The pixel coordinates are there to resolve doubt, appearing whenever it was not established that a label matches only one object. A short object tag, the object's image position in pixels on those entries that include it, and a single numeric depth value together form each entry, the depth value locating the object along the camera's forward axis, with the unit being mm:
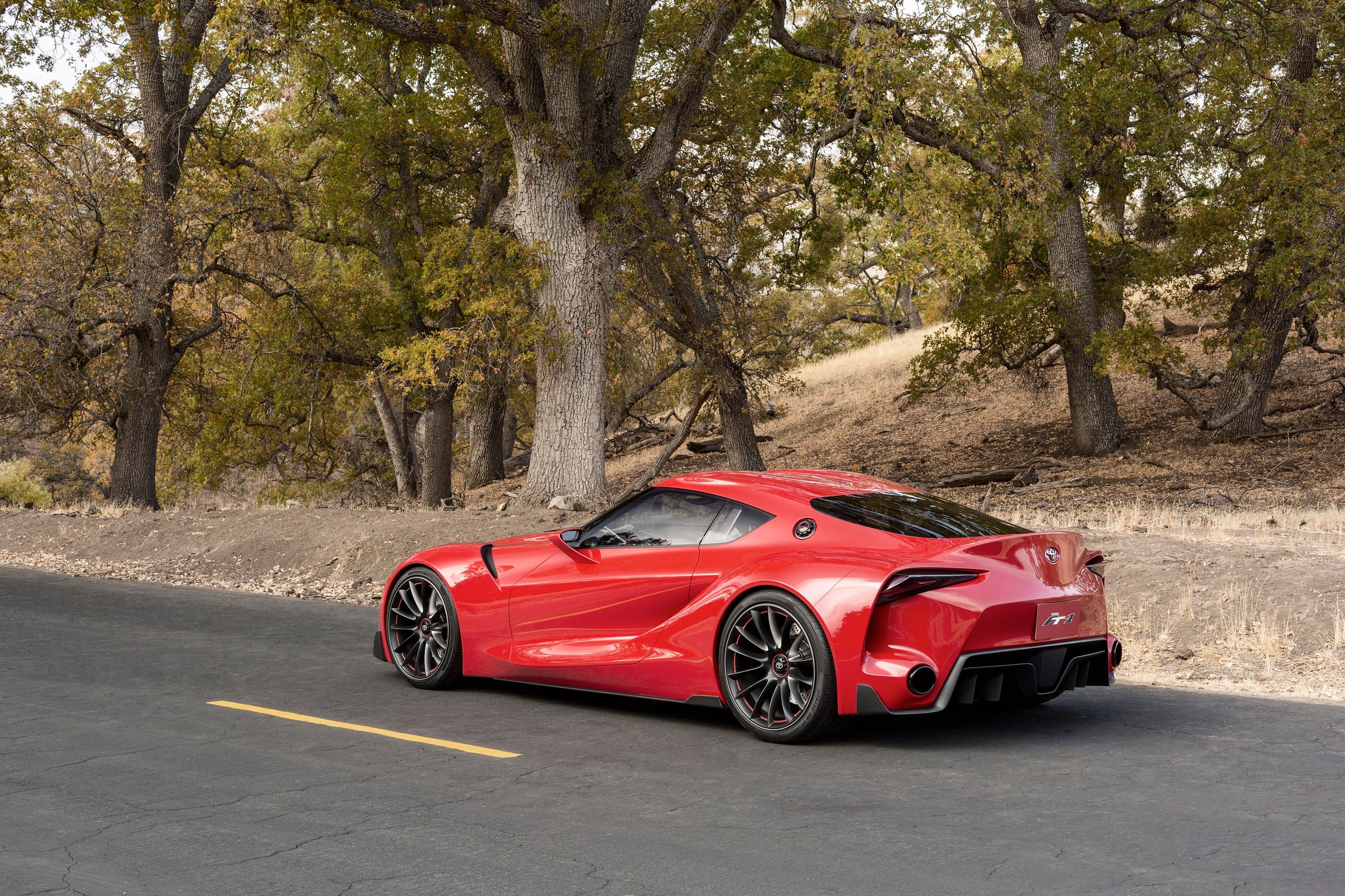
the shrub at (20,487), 34469
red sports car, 5715
